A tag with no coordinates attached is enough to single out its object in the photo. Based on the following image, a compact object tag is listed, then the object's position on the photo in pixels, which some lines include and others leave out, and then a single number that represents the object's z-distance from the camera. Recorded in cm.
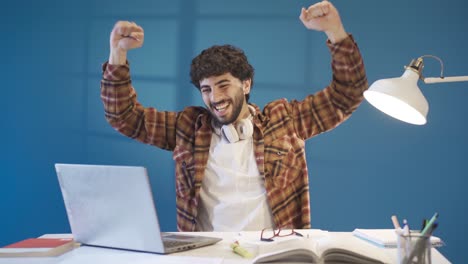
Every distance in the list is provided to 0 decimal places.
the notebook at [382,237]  157
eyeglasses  168
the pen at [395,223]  134
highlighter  146
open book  130
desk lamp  162
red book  150
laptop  144
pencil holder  118
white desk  142
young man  227
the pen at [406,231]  122
